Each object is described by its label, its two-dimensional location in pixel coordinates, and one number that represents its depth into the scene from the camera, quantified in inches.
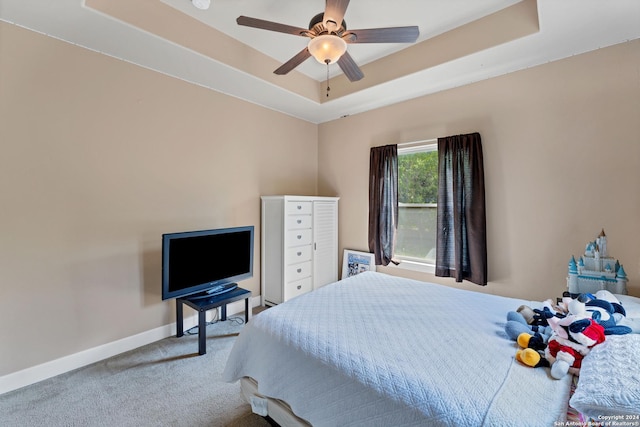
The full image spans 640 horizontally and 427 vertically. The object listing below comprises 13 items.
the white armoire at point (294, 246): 131.9
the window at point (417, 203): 129.2
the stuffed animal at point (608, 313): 50.5
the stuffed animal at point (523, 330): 54.7
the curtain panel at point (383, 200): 137.1
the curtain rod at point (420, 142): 124.8
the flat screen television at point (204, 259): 96.6
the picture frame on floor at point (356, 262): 146.0
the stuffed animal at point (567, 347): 44.4
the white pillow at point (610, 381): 32.8
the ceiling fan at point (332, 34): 69.8
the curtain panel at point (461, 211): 110.0
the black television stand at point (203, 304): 95.3
